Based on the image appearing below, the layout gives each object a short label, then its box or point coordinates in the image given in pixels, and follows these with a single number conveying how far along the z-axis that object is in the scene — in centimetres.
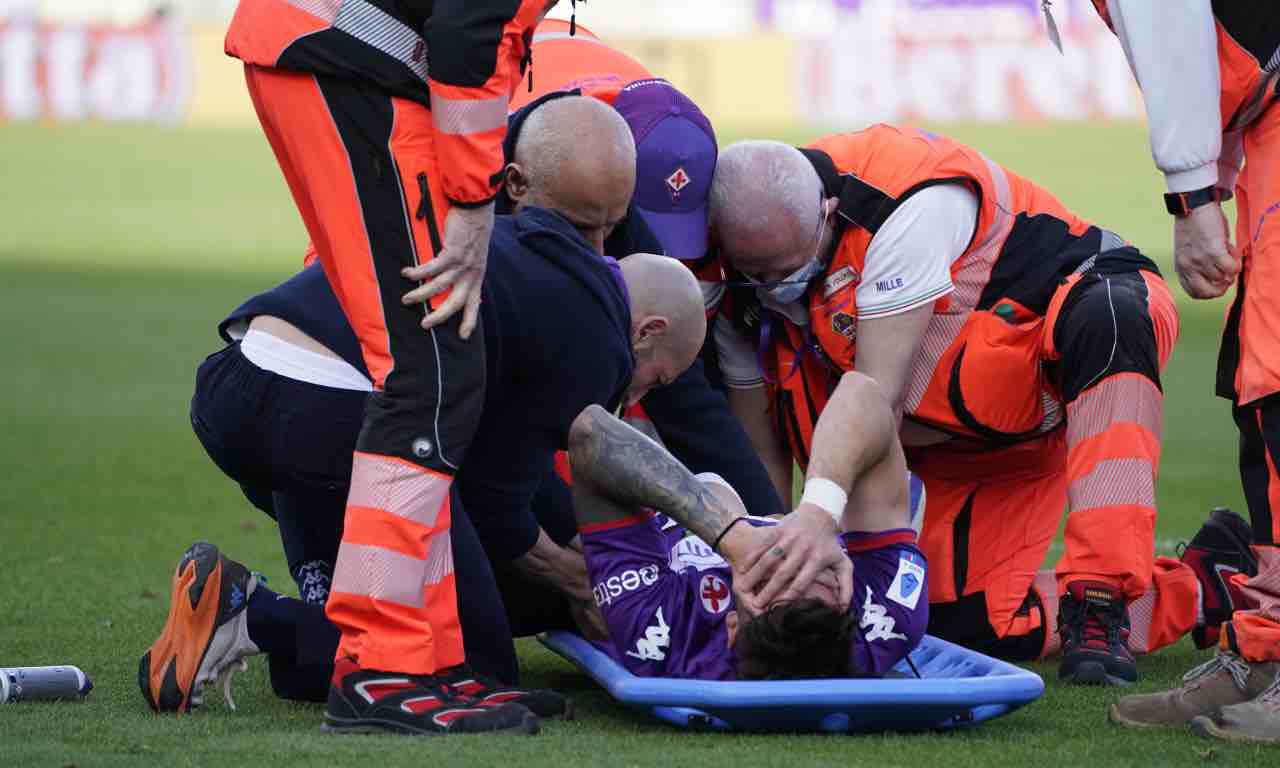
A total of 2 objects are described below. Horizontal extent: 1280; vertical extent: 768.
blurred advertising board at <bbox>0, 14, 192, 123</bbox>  7519
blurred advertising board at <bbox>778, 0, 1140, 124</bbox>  7431
